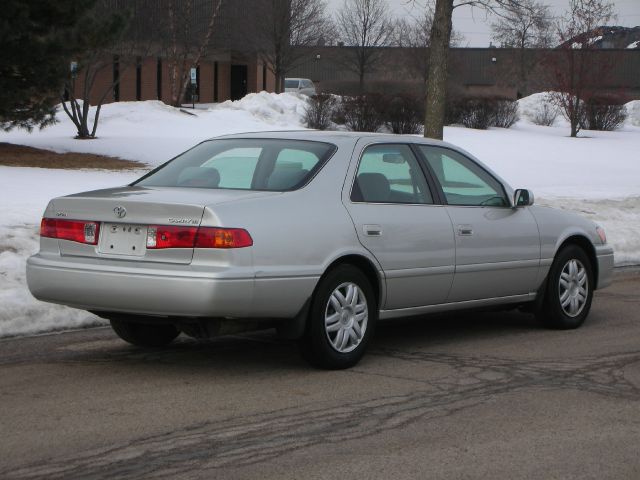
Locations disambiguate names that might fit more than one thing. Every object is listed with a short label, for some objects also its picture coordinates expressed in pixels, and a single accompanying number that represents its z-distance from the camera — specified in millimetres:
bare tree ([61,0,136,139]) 19156
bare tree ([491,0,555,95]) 61094
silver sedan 6340
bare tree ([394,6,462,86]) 53031
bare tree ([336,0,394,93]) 53469
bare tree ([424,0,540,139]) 18703
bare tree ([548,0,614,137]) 37688
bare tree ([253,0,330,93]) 46938
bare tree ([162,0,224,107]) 41469
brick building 31953
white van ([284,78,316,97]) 55531
